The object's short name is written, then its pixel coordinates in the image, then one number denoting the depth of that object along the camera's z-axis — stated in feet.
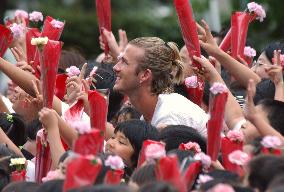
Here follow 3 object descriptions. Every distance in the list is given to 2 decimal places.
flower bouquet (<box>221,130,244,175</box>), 25.35
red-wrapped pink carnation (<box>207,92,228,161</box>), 24.48
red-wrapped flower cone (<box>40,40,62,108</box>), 27.67
